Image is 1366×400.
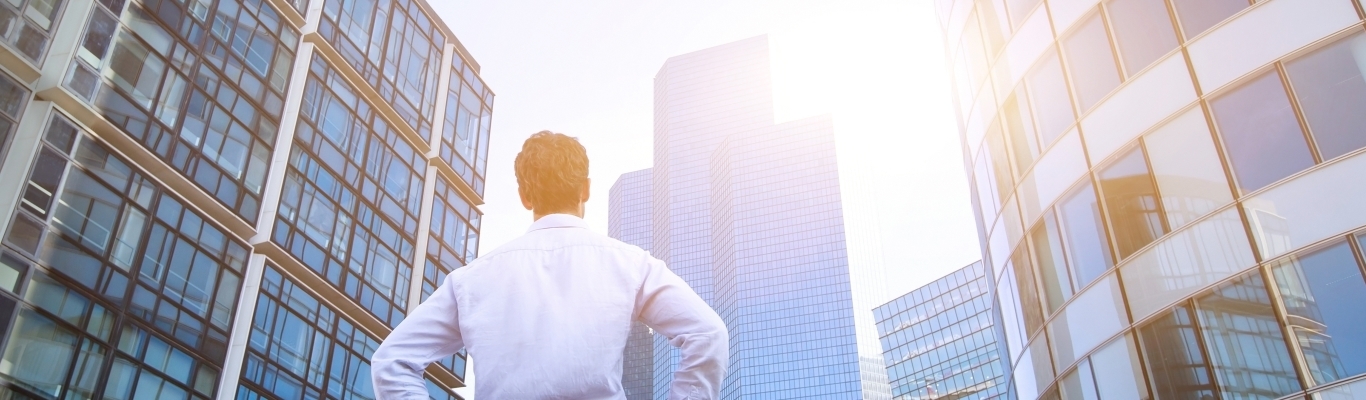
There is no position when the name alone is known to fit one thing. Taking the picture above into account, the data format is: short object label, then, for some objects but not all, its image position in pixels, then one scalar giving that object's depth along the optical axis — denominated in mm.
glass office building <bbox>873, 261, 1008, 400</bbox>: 102250
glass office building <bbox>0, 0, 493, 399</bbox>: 22188
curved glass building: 14930
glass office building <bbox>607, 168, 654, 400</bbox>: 196375
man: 3094
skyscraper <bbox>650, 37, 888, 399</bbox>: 160750
